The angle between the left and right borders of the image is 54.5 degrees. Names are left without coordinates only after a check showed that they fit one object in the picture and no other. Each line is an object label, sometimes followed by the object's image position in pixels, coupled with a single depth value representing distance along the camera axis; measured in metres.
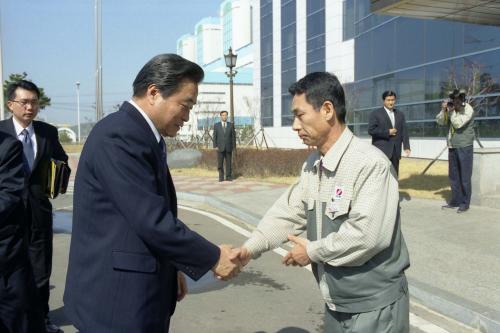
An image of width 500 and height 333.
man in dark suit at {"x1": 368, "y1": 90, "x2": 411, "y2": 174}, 8.56
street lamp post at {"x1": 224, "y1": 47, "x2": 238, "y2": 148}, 15.55
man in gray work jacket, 2.04
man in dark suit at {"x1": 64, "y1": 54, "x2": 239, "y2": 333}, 1.86
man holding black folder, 3.73
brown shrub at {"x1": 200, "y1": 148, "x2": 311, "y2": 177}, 14.73
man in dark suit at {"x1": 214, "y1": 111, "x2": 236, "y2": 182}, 13.42
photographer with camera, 8.00
